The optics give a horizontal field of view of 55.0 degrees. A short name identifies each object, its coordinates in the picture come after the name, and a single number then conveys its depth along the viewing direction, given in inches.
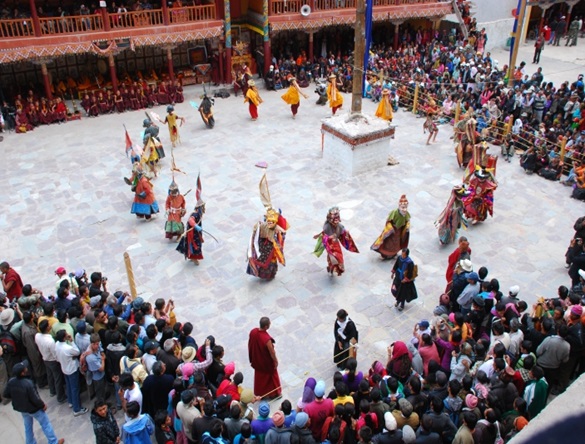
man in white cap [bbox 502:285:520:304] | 316.3
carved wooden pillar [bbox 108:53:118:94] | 761.7
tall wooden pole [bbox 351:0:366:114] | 530.9
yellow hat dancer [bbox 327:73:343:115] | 687.7
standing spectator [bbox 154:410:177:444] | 258.2
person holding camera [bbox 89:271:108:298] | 339.3
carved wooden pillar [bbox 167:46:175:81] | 799.7
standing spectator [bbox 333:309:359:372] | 309.9
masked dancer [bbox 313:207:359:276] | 401.4
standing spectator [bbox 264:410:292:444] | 227.8
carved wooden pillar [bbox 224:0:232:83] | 814.8
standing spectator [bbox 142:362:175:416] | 258.8
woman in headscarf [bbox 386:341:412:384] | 281.9
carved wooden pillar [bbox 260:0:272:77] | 834.8
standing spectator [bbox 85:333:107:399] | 278.4
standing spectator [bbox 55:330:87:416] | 283.3
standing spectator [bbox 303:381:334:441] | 242.4
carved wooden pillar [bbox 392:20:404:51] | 945.3
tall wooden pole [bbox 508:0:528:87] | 703.1
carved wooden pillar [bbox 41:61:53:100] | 732.7
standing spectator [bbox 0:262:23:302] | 370.6
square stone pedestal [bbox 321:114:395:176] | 559.5
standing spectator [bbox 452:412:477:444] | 222.7
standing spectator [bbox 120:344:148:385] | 265.9
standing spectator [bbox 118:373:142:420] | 249.4
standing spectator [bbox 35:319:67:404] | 288.0
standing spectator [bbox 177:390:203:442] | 239.9
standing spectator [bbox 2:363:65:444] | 262.1
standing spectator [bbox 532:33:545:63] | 984.3
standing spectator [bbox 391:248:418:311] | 359.6
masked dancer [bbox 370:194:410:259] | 413.7
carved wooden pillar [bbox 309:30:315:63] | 885.2
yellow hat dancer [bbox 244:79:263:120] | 705.0
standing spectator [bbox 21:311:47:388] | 299.9
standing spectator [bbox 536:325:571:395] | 280.2
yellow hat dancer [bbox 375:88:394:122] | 661.9
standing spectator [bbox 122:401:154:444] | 237.3
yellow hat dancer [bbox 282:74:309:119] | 711.7
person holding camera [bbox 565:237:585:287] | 377.1
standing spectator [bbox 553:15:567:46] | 1098.7
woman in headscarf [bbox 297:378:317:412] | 253.1
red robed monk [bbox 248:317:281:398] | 287.6
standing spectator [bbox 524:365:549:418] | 256.8
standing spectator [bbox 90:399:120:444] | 242.9
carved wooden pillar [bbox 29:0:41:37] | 692.1
